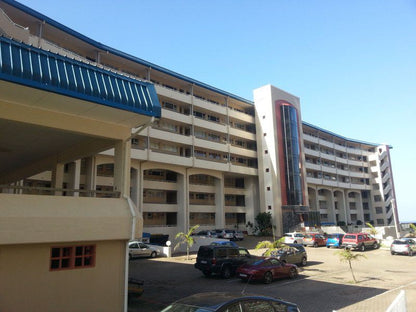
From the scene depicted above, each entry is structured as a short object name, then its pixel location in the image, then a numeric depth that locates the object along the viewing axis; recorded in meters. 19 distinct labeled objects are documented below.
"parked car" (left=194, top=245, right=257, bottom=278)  18.89
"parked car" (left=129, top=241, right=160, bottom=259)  27.05
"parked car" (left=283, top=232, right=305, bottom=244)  37.44
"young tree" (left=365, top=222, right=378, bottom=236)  46.62
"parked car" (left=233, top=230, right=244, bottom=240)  41.91
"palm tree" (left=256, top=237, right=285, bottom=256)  21.36
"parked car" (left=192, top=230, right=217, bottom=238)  39.12
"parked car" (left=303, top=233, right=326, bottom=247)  37.47
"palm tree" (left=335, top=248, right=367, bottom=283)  17.62
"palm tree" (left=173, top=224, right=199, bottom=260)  26.94
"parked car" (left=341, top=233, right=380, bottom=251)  33.56
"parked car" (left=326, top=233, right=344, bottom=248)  35.63
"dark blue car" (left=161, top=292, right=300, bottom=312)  6.20
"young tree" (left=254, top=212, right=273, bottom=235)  48.56
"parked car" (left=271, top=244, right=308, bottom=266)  21.80
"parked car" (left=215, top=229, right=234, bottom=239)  39.65
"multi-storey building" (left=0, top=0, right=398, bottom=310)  34.56
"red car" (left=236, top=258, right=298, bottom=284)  16.94
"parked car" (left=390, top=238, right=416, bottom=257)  30.58
